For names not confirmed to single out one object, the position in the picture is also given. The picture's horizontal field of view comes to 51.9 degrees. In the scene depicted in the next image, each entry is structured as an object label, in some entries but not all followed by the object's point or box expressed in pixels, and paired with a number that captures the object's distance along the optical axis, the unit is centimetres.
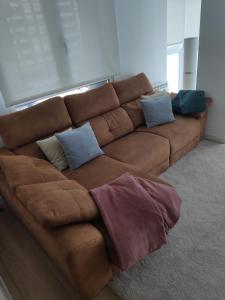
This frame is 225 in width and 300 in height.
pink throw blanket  134
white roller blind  228
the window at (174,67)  432
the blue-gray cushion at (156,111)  278
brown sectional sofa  133
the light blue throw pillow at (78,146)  214
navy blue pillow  281
